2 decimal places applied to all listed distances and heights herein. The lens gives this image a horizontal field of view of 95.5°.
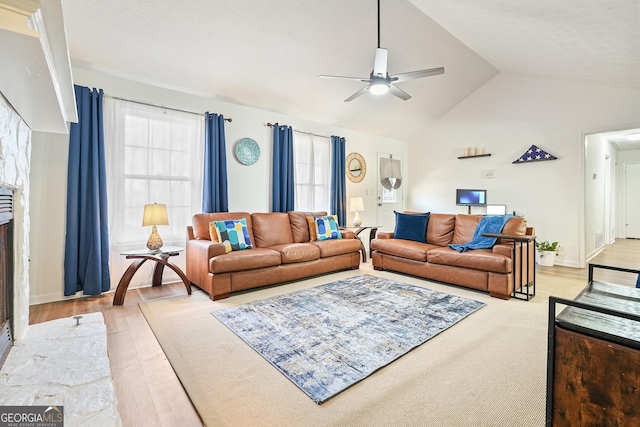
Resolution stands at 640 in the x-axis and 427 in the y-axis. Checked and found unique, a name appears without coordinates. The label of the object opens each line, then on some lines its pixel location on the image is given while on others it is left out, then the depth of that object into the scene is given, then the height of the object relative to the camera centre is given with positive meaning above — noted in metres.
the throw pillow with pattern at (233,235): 3.60 -0.30
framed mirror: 5.96 +0.92
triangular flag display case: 4.94 +0.98
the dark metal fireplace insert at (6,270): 1.70 -0.39
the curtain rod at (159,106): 3.45 +1.34
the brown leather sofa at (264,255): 3.25 -0.55
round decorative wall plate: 4.39 +0.92
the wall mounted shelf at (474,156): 5.72 +1.13
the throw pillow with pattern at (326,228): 4.49 -0.27
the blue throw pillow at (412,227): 4.41 -0.24
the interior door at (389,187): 6.53 +0.56
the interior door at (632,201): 7.51 +0.29
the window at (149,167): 3.47 +0.56
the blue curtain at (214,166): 4.02 +0.62
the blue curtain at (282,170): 4.71 +0.67
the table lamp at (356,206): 5.41 +0.10
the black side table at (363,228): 5.02 -0.36
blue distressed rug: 1.85 -0.98
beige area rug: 1.46 -1.02
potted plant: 4.79 -0.67
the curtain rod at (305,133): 4.71 +1.41
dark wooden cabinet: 1.02 -0.58
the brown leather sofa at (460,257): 3.24 -0.57
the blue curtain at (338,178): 5.53 +0.64
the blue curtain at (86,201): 3.13 +0.10
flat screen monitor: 5.76 +0.29
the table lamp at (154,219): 3.24 -0.10
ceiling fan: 2.96 +1.41
